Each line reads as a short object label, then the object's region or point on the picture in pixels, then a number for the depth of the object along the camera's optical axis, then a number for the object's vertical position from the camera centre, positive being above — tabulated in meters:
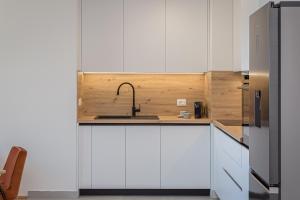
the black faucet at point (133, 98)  4.28 +0.01
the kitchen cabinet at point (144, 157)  3.89 -0.68
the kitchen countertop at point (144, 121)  3.86 -0.26
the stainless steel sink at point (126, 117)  4.11 -0.23
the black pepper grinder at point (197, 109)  4.04 -0.13
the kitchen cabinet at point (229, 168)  2.65 -0.64
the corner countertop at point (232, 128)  2.85 -0.29
